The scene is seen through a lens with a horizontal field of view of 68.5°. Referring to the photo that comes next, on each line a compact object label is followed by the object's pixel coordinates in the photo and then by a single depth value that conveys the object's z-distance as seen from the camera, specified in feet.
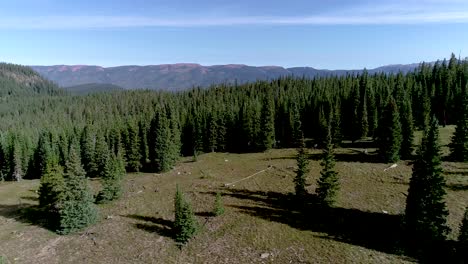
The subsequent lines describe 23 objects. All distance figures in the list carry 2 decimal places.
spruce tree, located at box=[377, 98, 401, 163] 262.67
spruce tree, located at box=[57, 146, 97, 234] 201.36
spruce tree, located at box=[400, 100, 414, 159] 270.05
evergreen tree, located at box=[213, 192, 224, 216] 201.26
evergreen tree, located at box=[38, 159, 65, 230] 217.77
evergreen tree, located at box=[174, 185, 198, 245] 178.19
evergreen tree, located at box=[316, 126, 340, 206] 194.59
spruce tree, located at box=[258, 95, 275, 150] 357.20
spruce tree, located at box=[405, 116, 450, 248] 151.33
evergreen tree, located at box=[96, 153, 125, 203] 243.60
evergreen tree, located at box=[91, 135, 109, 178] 345.10
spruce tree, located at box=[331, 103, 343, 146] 332.39
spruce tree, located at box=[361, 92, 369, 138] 348.79
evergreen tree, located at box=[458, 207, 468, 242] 135.74
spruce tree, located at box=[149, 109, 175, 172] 321.52
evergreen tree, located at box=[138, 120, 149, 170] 348.57
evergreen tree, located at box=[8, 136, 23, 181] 371.15
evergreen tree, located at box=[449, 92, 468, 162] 248.22
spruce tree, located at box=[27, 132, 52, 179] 387.14
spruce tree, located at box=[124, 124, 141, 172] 334.24
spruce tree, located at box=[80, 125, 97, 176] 355.56
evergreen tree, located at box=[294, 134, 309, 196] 206.80
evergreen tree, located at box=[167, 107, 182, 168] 331.77
